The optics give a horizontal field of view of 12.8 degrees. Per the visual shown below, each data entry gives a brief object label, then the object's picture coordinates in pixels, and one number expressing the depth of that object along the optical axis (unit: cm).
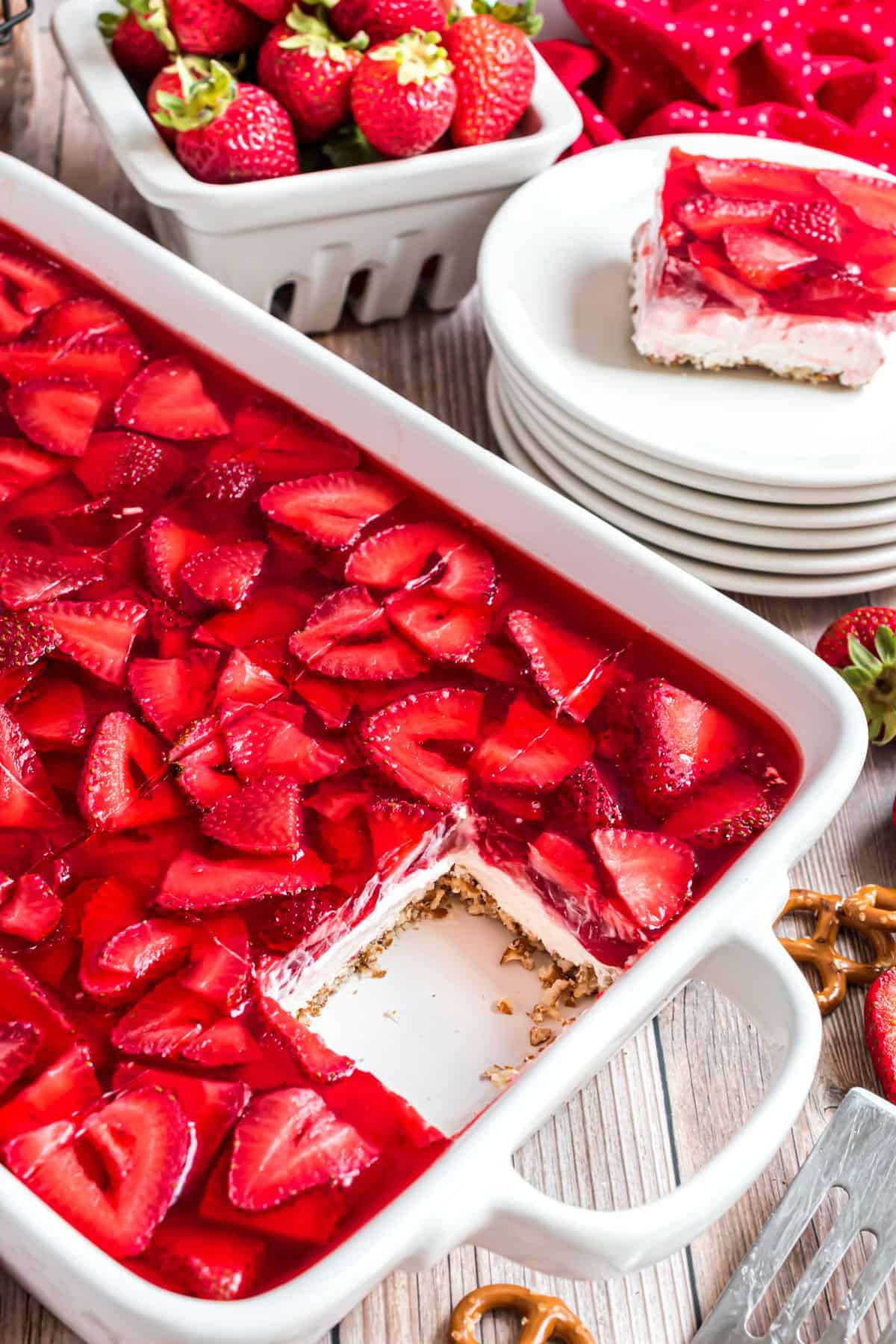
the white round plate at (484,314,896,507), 123
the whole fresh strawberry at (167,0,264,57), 129
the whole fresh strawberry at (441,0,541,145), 128
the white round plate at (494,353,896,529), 124
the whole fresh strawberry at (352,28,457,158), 126
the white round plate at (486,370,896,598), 125
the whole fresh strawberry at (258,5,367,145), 127
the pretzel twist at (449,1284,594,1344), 112
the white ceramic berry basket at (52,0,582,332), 126
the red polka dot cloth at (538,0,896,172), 137
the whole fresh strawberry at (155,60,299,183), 126
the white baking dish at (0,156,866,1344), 106
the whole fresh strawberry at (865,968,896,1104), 116
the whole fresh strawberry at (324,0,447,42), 128
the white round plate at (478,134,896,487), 123
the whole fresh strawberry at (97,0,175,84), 128
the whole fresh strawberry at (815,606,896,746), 121
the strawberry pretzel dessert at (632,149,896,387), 125
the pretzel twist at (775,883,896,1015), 118
